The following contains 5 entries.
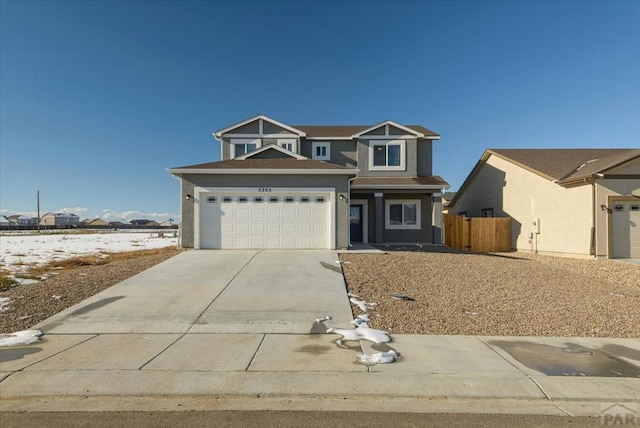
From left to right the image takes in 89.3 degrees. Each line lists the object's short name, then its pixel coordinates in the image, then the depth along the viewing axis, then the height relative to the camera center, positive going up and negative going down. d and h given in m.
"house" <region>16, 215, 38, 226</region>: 101.31 -0.71
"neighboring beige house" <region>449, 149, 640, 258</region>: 13.50 +1.07
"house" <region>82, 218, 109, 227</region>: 94.89 -1.22
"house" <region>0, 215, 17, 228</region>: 95.47 -0.67
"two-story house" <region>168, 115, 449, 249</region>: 13.28 +1.37
